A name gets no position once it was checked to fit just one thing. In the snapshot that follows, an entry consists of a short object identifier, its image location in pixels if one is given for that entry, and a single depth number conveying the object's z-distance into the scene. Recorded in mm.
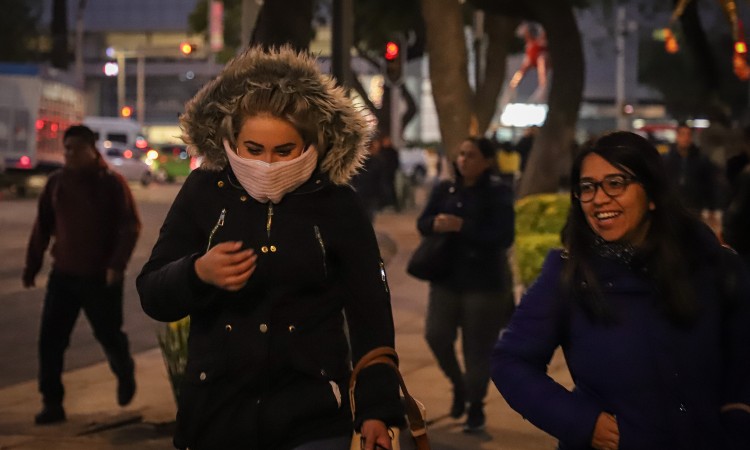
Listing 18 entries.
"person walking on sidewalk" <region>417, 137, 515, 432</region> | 8570
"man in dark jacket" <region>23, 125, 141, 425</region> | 8766
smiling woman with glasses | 3648
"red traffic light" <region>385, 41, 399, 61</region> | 20594
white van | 55219
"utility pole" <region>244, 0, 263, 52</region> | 9719
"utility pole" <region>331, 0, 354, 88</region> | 10656
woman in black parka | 3877
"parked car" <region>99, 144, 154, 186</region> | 46719
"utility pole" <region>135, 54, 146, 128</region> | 78500
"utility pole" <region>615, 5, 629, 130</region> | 65738
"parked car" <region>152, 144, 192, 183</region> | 52188
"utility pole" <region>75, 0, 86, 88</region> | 57300
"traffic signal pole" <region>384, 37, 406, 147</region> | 20625
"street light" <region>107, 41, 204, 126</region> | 40844
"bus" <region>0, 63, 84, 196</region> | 38684
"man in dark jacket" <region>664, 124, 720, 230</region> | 15047
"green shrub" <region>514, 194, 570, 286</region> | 13047
